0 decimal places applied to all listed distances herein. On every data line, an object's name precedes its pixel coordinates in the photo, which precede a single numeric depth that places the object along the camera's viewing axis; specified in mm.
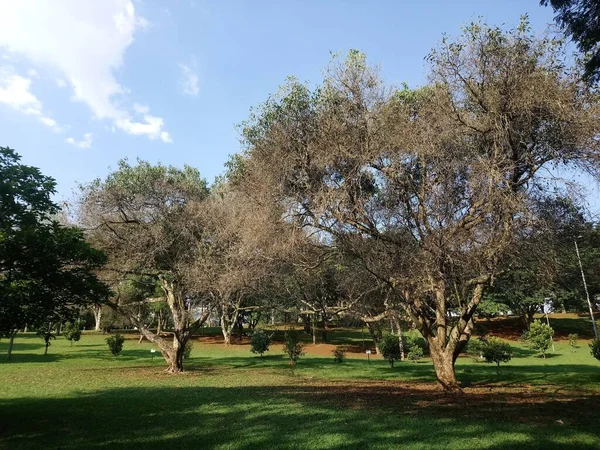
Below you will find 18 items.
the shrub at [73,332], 40250
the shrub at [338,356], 29195
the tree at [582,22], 8492
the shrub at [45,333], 8875
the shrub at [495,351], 23156
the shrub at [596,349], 21469
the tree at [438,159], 11500
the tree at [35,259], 7793
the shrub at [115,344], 29875
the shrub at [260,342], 33469
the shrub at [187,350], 28936
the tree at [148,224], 19438
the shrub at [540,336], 33531
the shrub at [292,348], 26594
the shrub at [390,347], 24688
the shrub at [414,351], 31641
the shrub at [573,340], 41041
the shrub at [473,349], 32481
